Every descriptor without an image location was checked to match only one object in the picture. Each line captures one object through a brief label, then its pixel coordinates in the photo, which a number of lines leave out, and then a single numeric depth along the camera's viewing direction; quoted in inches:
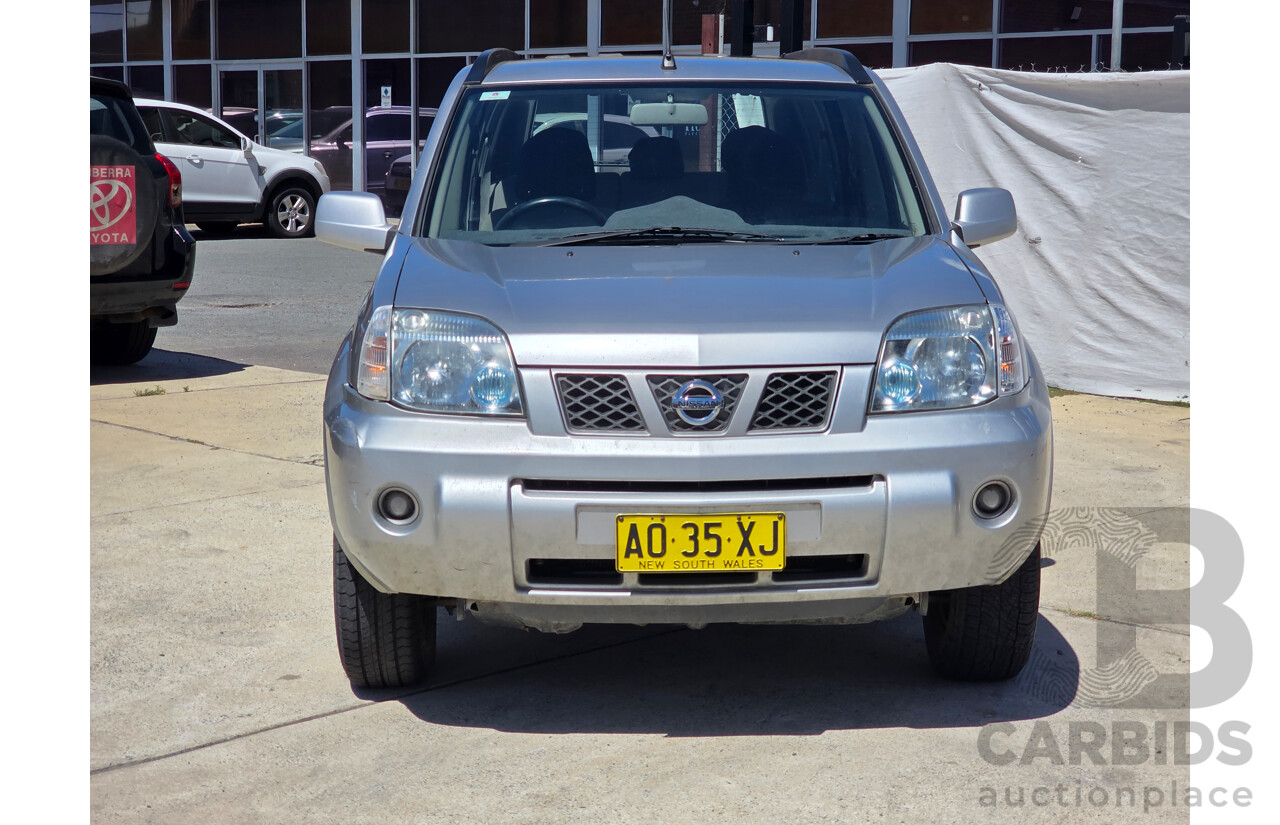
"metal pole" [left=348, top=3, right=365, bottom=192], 929.5
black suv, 316.2
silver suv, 128.9
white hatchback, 711.1
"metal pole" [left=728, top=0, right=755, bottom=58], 374.0
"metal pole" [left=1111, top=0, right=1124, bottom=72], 666.8
